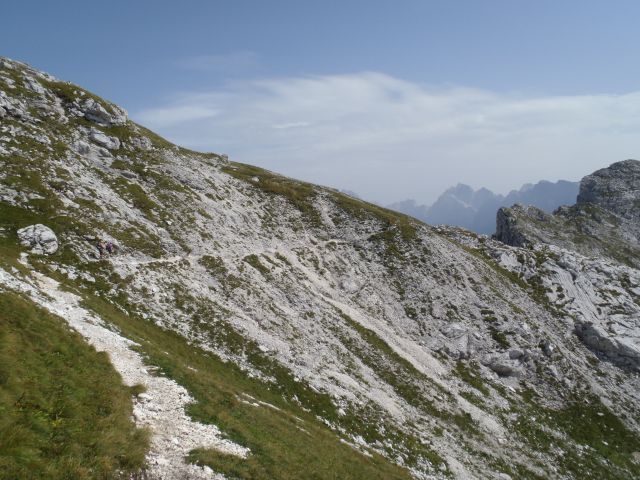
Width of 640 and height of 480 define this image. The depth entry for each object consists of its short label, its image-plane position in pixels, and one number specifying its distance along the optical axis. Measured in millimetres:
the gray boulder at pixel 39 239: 37969
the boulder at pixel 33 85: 69500
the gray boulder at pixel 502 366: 56969
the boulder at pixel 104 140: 68062
